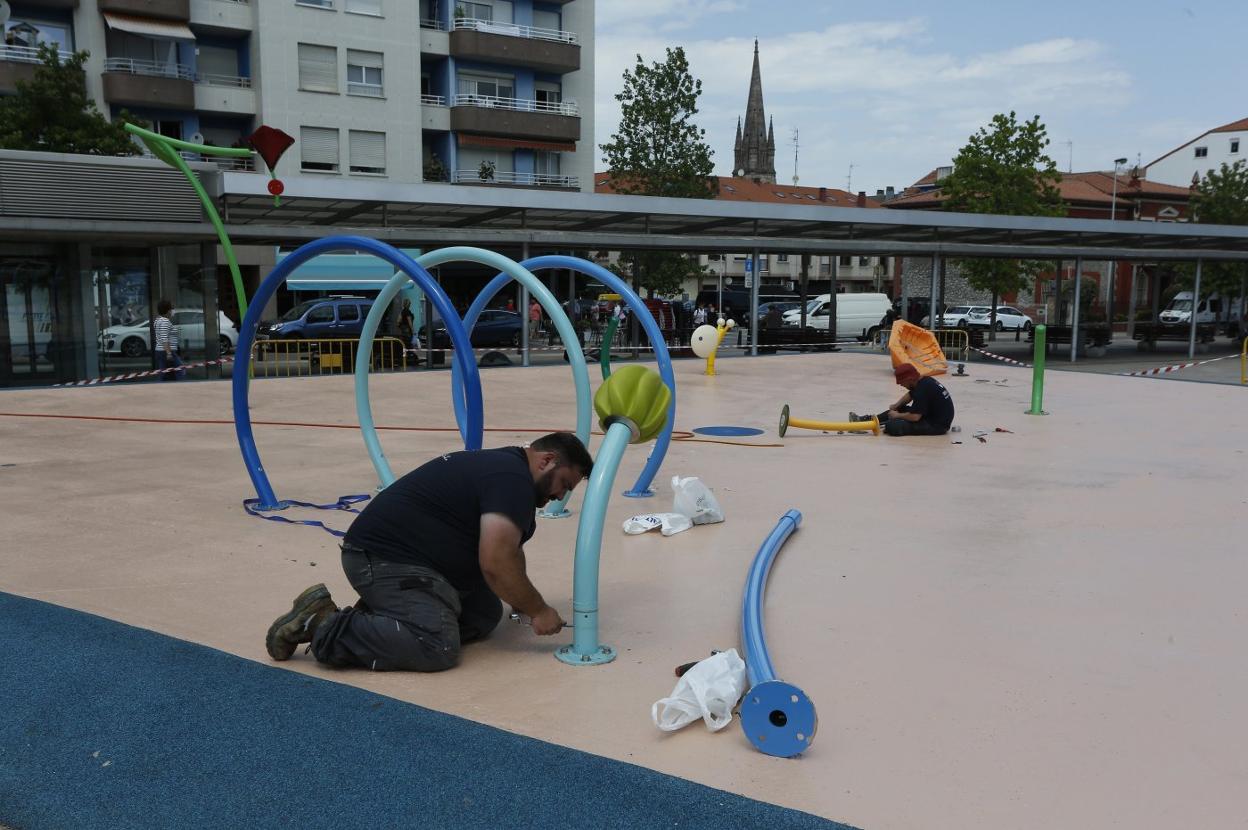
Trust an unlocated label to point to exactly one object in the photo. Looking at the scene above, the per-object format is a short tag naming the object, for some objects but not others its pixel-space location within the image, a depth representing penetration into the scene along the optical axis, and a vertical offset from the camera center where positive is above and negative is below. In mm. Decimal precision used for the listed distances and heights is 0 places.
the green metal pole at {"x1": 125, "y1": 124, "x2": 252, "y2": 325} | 16438 +2062
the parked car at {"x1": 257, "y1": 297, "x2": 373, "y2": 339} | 26531 -1000
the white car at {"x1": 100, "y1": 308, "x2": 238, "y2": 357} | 18766 -1018
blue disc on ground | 12258 -1773
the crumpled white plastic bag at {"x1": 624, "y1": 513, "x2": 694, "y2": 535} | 7145 -1699
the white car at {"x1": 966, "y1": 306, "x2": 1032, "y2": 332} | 46844 -1234
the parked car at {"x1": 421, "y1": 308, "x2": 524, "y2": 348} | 28688 -1259
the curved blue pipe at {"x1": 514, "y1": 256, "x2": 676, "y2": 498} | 7844 -309
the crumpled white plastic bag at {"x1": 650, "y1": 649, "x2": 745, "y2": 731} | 3791 -1573
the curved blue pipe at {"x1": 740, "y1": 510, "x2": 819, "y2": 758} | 3551 -1541
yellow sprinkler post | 20328 -1086
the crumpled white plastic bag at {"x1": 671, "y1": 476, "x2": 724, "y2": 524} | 7340 -1581
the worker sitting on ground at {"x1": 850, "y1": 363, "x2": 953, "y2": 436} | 12047 -1439
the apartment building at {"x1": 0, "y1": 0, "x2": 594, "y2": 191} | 35281 +8151
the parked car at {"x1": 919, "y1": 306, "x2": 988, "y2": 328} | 43738 -1154
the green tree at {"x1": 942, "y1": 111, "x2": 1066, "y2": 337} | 38531 +4362
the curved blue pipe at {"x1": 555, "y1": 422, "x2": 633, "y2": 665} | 4559 -1326
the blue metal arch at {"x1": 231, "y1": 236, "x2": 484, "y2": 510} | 6047 -244
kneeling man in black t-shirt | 4266 -1209
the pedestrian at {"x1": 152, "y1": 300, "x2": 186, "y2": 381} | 18225 -1050
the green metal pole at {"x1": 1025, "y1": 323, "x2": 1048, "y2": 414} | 13852 -1258
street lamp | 61650 +5855
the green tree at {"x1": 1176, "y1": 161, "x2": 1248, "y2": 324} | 48062 +4263
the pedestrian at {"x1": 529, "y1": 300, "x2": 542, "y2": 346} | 34384 -1183
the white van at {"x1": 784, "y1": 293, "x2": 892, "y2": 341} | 39781 -934
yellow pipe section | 12094 -1645
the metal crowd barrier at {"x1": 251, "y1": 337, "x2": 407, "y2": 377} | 21812 -1735
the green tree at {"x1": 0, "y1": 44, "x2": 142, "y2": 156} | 27438 +4585
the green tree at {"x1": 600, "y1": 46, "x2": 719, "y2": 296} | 37500 +5689
